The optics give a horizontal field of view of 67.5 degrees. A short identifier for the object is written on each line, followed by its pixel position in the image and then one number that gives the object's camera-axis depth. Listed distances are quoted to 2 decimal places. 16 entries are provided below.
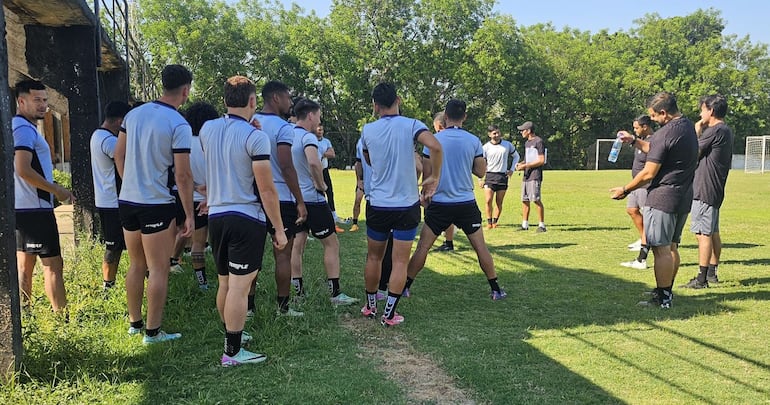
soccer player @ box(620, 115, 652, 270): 7.21
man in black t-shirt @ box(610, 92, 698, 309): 5.31
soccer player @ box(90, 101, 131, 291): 5.04
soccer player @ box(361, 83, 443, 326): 4.68
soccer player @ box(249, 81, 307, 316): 4.68
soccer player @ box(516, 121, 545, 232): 10.08
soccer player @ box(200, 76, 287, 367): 3.73
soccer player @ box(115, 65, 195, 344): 4.09
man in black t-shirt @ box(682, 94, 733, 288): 6.14
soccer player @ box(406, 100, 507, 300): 5.48
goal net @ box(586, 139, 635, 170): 44.69
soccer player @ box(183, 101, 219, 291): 5.83
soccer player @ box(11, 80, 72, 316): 4.30
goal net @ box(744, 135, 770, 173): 39.88
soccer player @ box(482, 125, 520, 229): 10.17
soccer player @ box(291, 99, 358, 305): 5.37
